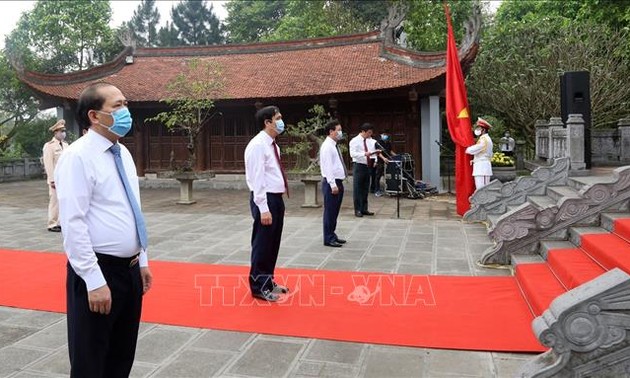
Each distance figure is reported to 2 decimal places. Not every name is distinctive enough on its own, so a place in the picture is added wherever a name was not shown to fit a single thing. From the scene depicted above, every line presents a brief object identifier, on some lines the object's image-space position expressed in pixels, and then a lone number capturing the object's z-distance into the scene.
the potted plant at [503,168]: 12.02
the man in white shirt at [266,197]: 4.10
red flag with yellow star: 8.70
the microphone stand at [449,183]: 12.75
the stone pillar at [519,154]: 16.02
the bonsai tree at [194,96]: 12.06
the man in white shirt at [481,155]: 8.21
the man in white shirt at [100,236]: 2.00
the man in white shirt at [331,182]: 6.35
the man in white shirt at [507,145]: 16.42
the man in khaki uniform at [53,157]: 7.59
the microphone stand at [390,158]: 11.11
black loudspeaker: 8.98
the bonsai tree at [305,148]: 10.84
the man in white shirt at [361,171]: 8.34
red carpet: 3.43
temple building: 13.02
